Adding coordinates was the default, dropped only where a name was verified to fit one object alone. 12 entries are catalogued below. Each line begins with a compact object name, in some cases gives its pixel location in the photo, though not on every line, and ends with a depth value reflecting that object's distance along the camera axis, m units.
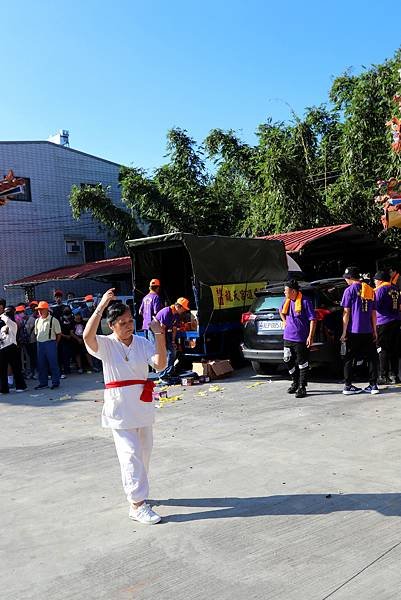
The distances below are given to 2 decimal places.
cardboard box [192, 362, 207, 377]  10.70
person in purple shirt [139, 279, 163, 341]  10.86
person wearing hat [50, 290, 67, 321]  13.39
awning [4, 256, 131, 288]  20.36
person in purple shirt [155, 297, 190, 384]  9.77
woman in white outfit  4.22
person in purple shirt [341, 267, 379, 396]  8.21
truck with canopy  11.14
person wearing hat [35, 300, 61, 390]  11.12
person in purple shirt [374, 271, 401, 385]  8.95
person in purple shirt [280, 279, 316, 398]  8.41
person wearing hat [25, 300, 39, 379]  12.94
